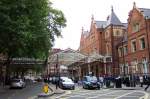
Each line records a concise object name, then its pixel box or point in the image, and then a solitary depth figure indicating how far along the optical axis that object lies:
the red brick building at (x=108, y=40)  28.65
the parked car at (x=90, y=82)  18.99
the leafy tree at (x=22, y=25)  11.27
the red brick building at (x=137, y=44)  22.13
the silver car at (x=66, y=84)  19.22
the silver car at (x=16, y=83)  21.32
